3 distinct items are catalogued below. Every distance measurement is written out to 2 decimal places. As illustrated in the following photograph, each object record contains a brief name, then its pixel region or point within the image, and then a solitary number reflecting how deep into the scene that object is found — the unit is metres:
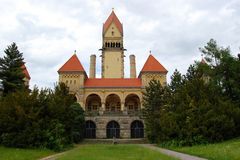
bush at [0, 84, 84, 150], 22.09
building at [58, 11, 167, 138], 50.62
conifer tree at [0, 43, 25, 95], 30.81
